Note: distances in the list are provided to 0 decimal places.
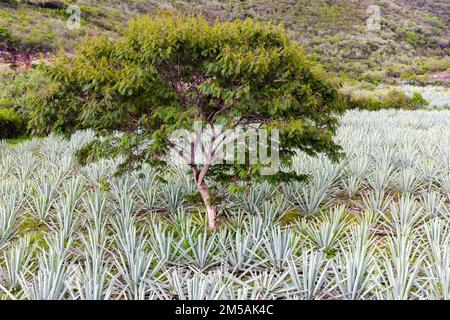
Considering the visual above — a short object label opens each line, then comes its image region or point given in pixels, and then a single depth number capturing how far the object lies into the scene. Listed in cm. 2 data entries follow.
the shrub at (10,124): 1166
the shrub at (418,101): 2302
